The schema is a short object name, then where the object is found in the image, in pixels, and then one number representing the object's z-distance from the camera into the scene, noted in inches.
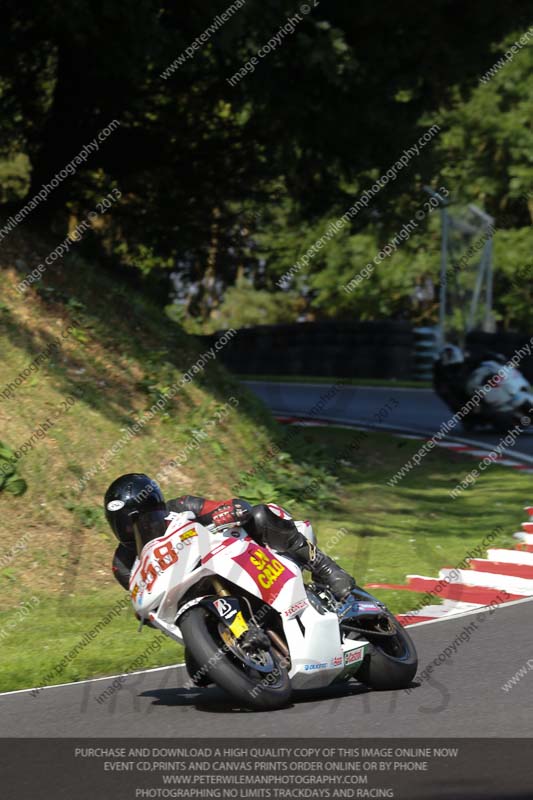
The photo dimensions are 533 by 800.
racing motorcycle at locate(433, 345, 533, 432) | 1488.7
